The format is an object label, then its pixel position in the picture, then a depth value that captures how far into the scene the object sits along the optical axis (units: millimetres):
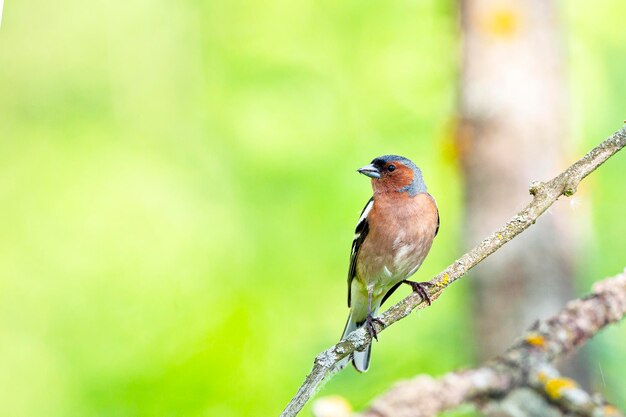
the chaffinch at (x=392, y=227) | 8445
